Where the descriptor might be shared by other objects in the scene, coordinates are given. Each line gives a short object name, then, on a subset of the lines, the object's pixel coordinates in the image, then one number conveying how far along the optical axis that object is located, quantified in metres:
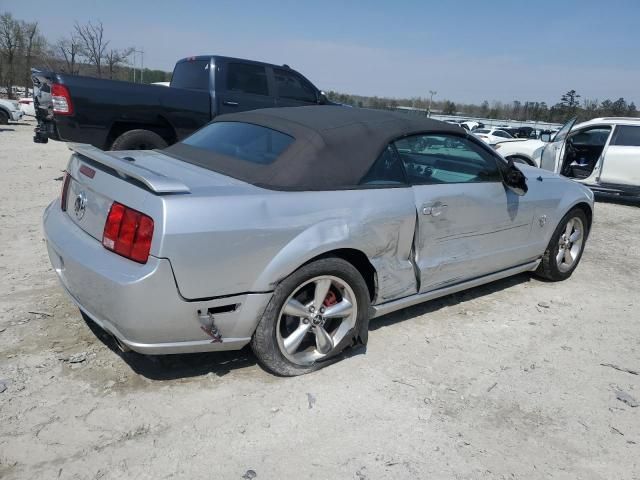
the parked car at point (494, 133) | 25.56
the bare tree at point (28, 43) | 35.19
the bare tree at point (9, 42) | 34.43
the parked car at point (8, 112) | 19.42
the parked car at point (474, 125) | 30.89
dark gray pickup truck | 6.41
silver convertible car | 2.44
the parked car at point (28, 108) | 22.88
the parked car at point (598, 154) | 9.81
